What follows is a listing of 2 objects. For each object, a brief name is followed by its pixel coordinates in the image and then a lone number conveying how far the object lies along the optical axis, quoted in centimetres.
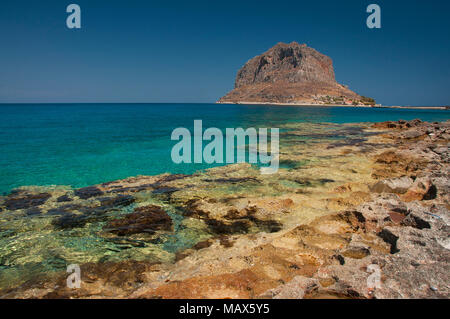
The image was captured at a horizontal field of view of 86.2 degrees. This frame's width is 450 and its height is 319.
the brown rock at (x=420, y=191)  807
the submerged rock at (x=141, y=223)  704
